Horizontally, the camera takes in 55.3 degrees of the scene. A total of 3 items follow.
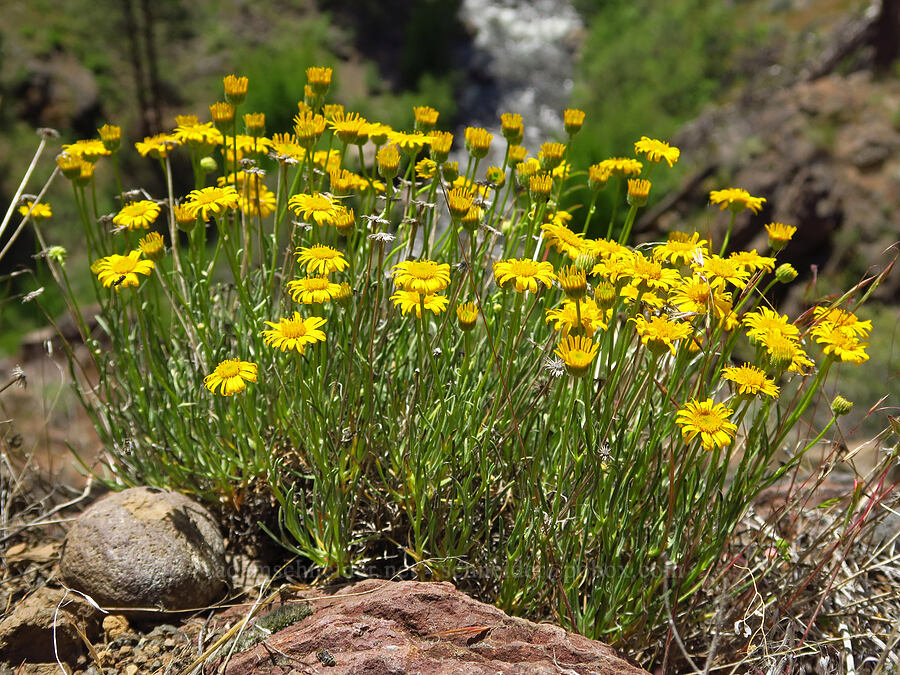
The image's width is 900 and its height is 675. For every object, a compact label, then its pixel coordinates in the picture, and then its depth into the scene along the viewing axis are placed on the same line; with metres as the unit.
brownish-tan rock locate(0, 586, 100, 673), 0.34
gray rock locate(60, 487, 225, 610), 0.36
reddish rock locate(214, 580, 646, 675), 0.30
